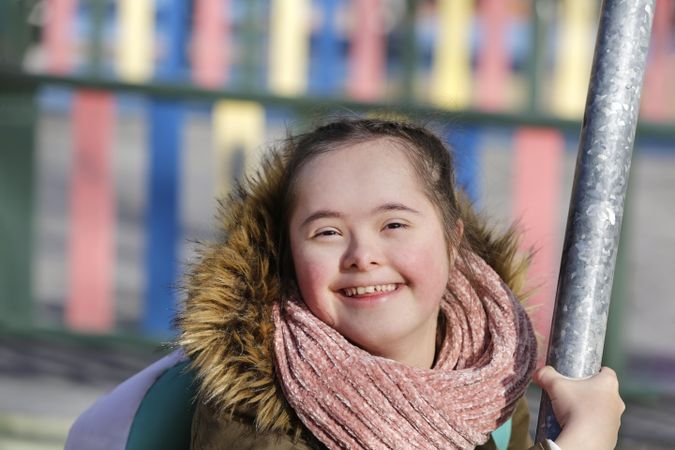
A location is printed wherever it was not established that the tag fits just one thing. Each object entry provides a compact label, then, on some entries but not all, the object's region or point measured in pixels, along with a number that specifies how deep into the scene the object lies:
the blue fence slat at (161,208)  7.14
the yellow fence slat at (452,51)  7.39
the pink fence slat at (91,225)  7.22
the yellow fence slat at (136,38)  7.22
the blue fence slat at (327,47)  7.70
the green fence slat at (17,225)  7.29
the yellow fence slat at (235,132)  7.08
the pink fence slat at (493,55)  7.63
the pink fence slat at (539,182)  6.94
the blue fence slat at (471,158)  6.27
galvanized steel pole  2.27
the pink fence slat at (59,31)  7.45
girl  2.70
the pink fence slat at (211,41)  7.27
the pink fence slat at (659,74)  7.17
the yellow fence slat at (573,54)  7.36
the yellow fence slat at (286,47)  7.23
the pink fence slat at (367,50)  7.73
